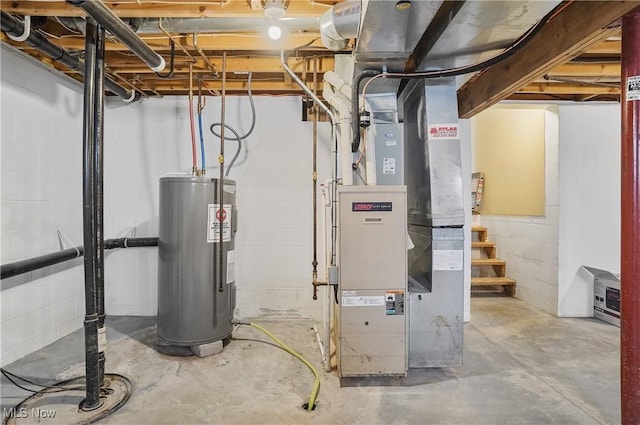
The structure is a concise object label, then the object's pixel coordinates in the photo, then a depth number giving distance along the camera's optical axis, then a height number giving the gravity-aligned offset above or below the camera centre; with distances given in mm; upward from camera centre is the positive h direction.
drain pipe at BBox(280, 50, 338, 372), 2240 -150
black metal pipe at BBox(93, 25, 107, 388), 1914 +176
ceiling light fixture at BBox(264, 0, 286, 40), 1910 +1157
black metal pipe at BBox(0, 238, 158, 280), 2328 -371
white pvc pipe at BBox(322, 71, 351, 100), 2411 +941
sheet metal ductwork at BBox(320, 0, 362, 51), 1802 +1059
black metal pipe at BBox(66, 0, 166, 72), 1715 +1048
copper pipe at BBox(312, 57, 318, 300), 2889 +376
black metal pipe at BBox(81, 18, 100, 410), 1886 -87
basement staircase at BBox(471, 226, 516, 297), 4375 -809
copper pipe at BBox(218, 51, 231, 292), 2598 +99
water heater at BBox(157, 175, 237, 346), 2566 -402
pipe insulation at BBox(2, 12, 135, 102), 2049 +1147
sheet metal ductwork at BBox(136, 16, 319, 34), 2150 +1231
